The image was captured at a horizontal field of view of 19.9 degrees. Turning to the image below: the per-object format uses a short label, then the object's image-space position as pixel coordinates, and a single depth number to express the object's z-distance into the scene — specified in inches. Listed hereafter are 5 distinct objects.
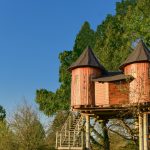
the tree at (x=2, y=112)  2984.7
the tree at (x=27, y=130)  1573.6
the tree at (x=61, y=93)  1875.0
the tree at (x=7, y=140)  1581.0
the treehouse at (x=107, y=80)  1108.5
